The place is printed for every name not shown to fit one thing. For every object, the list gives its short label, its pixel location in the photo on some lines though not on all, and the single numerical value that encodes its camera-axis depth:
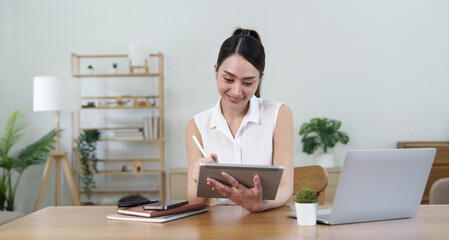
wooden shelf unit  4.96
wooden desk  1.30
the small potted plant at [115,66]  4.93
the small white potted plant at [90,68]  4.96
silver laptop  1.37
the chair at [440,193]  3.15
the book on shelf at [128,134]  4.96
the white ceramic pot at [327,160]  4.91
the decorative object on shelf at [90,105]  4.96
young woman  1.90
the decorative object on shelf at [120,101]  4.96
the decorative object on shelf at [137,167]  4.99
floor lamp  4.55
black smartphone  1.58
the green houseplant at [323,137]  4.89
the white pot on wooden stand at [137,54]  4.82
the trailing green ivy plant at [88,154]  4.87
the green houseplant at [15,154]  4.59
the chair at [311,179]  1.94
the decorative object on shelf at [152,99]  4.99
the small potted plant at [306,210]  1.40
